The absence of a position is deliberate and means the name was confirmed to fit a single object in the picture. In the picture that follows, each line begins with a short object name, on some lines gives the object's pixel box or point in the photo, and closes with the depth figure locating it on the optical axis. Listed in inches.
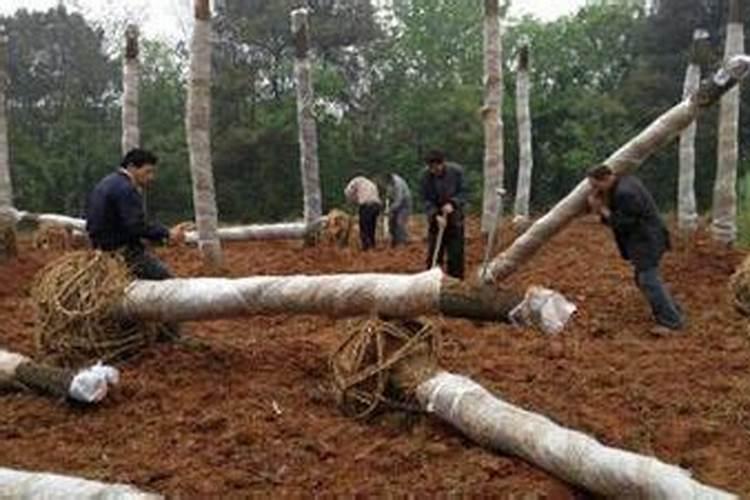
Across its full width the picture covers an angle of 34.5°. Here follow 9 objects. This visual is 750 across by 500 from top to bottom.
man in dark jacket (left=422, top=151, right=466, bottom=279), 450.3
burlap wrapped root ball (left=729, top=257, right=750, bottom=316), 391.5
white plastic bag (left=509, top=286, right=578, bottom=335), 231.5
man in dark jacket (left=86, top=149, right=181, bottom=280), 318.0
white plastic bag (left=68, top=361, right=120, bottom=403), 275.7
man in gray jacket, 675.4
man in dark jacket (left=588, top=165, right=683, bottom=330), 368.2
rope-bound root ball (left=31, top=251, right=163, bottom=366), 312.3
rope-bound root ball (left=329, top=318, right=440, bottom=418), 266.4
